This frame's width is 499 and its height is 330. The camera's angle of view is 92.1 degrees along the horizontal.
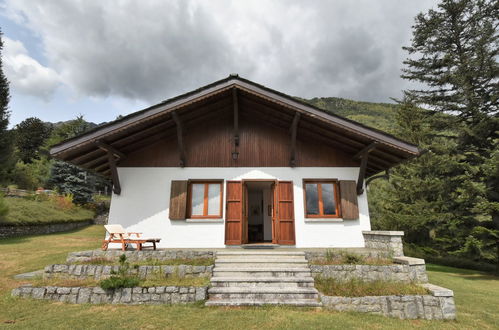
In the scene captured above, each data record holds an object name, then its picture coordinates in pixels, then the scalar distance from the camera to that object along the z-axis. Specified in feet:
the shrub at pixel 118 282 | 17.83
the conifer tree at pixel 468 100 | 40.09
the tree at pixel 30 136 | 132.57
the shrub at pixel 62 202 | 71.75
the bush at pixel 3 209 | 51.44
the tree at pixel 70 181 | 81.30
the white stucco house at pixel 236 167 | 26.08
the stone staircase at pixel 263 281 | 17.16
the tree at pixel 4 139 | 65.08
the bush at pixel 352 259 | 20.54
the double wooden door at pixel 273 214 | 27.35
